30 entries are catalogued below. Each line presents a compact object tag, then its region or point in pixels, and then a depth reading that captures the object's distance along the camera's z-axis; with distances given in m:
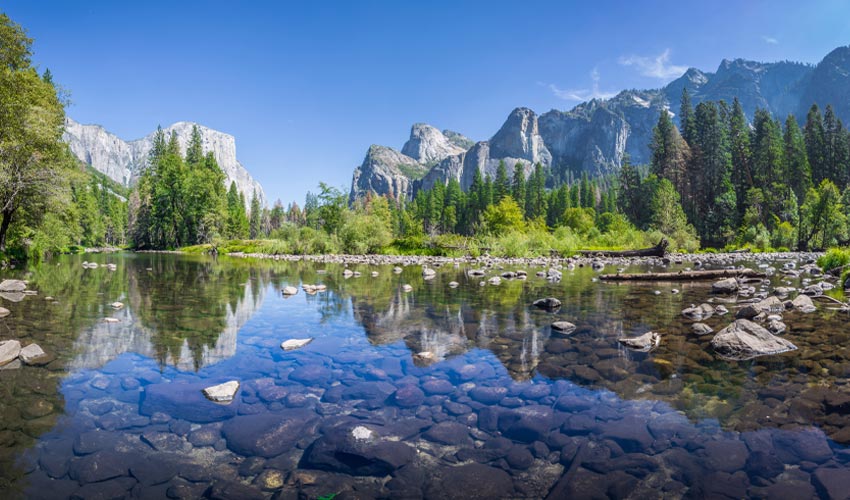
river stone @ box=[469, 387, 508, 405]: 5.02
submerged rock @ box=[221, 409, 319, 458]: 3.81
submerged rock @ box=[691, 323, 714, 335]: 8.20
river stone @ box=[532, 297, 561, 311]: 11.38
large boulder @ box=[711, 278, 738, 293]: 14.11
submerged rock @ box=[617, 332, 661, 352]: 7.19
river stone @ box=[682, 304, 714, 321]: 9.86
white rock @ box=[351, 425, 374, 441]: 4.01
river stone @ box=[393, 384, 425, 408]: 4.94
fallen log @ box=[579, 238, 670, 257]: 32.31
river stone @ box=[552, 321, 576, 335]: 8.58
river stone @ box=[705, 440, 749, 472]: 3.53
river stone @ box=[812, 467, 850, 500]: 3.10
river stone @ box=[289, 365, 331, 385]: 5.73
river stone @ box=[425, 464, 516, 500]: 3.14
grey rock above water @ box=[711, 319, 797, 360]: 6.73
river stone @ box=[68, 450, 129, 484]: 3.31
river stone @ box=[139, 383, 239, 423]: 4.53
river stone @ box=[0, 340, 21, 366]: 6.15
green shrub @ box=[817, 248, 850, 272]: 18.73
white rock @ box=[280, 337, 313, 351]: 7.43
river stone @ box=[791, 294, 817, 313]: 10.33
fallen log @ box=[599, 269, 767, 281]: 17.53
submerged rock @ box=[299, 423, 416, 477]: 3.51
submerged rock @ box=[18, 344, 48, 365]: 6.27
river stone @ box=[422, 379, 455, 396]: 5.34
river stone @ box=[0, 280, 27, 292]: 13.96
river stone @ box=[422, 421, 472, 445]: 4.03
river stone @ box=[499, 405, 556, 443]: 4.12
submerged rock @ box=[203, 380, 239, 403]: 4.96
